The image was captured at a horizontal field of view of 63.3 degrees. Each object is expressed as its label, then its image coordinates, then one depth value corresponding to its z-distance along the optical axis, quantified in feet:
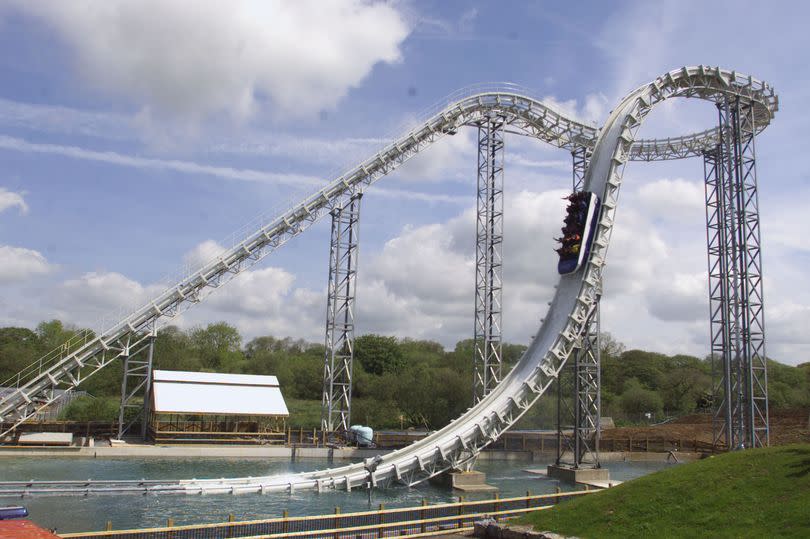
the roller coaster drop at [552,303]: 84.89
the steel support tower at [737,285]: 104.22
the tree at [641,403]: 204.85
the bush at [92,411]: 144.87
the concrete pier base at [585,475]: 94.99
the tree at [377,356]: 265.13
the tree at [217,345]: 287.87
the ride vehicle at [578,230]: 98.17
